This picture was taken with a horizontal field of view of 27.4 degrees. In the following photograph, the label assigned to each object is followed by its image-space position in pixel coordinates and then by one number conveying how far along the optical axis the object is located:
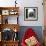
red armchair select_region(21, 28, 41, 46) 3.48
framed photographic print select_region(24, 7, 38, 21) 3.68
